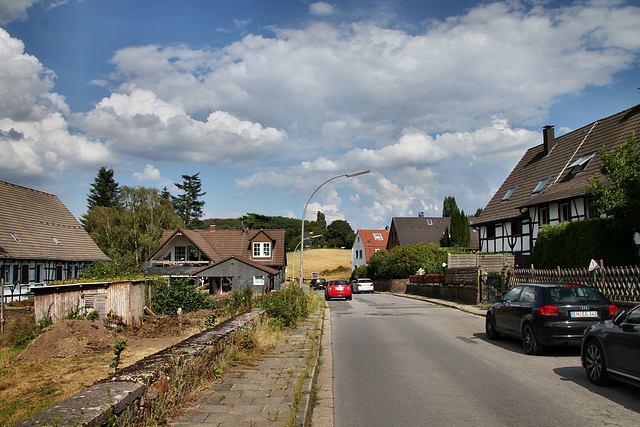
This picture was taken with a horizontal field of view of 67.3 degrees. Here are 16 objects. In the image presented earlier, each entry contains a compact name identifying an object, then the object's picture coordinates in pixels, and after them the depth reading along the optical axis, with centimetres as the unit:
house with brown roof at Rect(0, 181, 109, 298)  3006
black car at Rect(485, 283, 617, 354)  979
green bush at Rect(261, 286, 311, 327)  1461
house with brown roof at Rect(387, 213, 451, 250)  6894
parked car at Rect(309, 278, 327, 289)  6260
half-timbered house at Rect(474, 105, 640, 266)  2695
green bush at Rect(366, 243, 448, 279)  4854
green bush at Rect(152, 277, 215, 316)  1942
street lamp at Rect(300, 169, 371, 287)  2303
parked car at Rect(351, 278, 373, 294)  4788
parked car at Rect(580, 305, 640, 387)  653
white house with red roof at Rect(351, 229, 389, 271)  8131
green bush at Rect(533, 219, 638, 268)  2061
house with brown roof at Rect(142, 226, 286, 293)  3997
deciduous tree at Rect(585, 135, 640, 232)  1753
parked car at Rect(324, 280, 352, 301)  3559
